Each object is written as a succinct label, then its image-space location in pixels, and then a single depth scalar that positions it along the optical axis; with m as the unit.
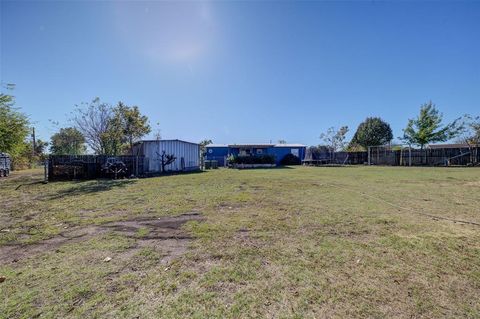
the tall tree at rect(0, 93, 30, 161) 11.80
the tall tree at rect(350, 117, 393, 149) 40.94
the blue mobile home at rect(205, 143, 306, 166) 32.69
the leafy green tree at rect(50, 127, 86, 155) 34.62
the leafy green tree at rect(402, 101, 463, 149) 28.52
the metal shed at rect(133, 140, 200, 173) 18.41
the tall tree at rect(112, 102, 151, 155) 21.14
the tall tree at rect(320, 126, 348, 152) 36.45
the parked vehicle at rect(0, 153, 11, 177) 16.95
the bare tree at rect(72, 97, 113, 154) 23.27
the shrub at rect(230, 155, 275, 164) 25.43
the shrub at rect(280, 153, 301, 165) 31.98
